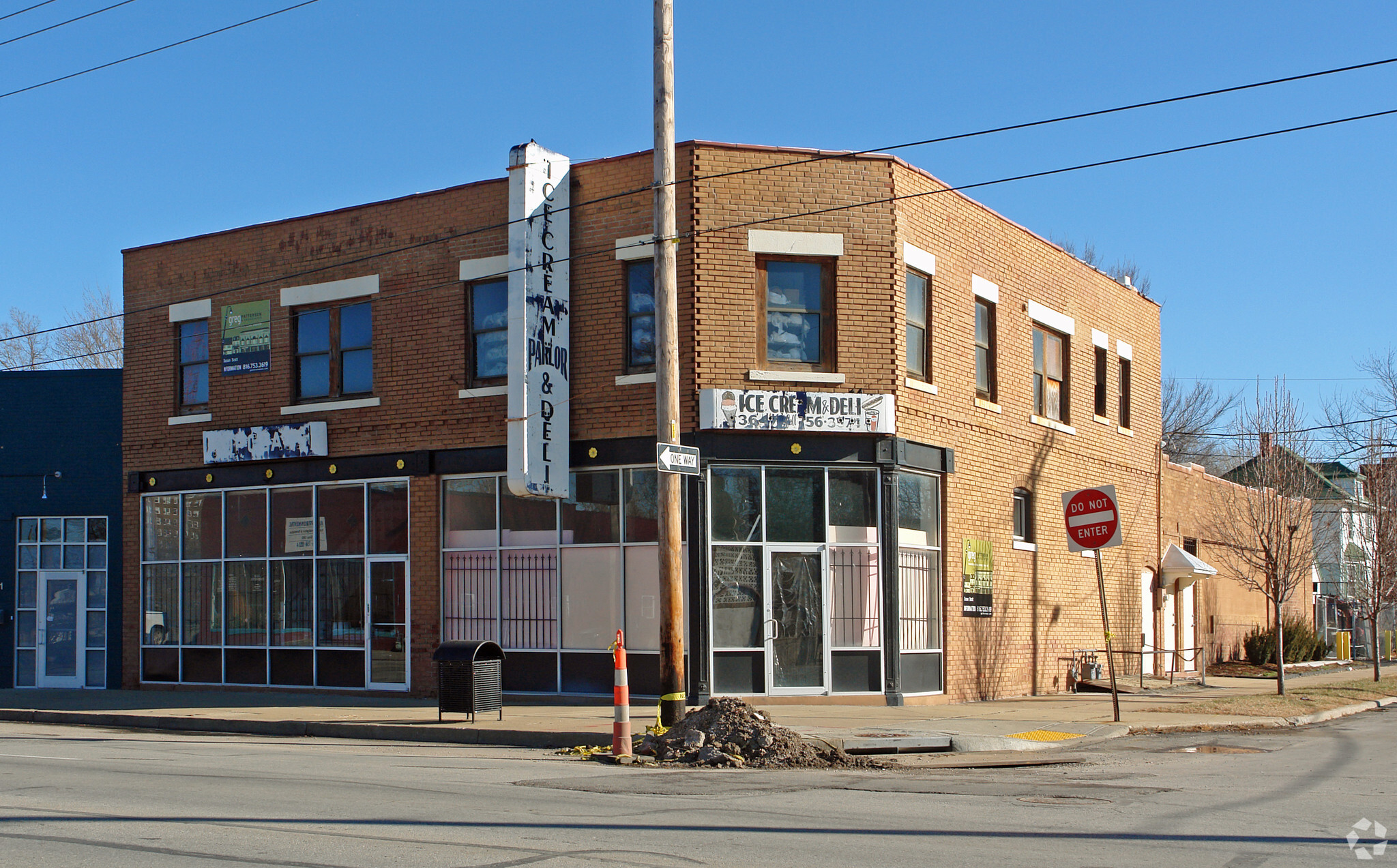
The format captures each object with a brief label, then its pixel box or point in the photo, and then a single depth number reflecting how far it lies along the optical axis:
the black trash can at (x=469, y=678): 16.06
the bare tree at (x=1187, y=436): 49.69
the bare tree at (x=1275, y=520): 23.12
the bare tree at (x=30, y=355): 43.52
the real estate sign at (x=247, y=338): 22.03
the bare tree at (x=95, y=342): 43.27
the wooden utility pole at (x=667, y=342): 15.00
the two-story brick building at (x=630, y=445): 18.31
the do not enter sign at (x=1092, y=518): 16.44
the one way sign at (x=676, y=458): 14.66
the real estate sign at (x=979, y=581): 20.23
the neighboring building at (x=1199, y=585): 27.61
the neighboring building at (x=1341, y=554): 32.31
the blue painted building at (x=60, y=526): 23.64
